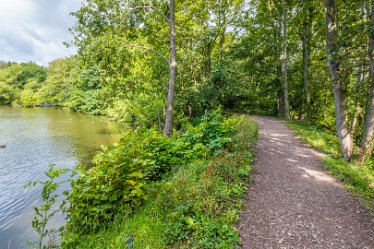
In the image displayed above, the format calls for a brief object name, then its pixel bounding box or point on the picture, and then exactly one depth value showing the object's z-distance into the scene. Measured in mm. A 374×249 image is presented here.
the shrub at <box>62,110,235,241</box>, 3758
